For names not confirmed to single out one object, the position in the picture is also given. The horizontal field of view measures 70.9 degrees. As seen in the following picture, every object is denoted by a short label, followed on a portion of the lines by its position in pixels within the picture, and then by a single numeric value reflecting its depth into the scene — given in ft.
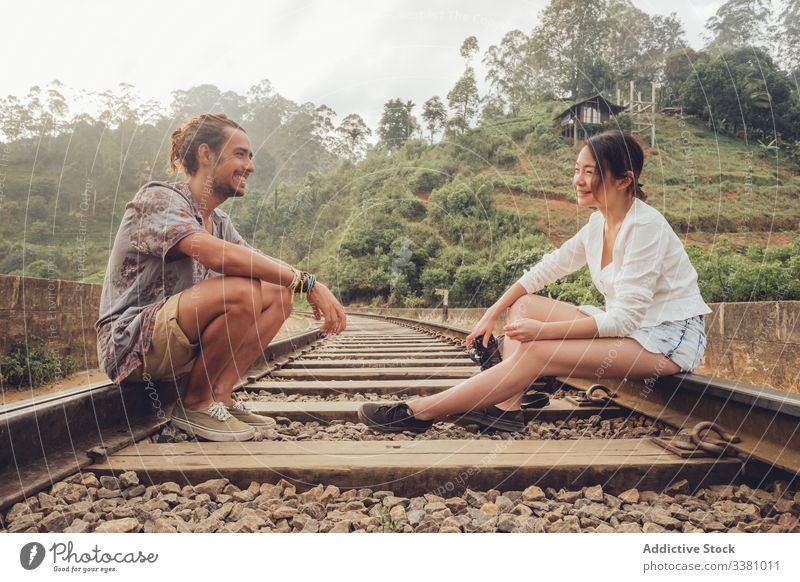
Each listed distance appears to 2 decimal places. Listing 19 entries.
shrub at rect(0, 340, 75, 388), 12.36
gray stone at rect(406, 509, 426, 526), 3.20
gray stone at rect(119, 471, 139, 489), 3.74
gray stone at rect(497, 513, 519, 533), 3.15
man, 4.68
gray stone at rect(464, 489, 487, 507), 3.49
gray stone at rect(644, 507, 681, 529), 3.28
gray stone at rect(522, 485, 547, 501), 3.51
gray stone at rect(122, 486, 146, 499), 3.63
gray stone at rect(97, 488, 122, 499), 3.58
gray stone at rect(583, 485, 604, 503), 3.54
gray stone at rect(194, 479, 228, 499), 3.63
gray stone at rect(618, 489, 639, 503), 3.59
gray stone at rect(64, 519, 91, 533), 3.16
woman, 4.71
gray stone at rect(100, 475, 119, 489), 3.71
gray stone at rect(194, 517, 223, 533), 3.19
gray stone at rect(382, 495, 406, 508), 3.46
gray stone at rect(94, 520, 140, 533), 3.16
